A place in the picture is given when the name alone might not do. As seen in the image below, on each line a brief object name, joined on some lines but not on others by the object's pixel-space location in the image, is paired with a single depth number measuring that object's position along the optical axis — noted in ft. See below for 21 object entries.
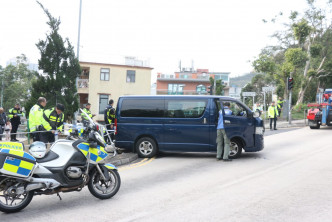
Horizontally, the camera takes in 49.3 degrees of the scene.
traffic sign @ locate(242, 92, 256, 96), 76.12
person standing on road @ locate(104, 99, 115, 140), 46.01
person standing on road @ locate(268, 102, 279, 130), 66.44
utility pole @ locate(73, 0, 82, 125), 80.74
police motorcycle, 17.92
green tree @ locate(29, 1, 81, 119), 51.78
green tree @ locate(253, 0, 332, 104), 97.55
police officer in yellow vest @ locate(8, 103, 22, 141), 51.13
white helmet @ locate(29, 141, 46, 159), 19.06
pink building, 197.48
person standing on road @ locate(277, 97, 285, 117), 76.95
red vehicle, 64.59
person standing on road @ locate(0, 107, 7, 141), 46.54
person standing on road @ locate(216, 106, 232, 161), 34.22
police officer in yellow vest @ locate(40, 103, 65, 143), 31.22
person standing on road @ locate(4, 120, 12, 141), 51.43
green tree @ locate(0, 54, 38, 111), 152.15
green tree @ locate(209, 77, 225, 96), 136.84
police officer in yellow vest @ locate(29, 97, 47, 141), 32.63
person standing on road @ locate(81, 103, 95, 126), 21.18
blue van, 35.86
